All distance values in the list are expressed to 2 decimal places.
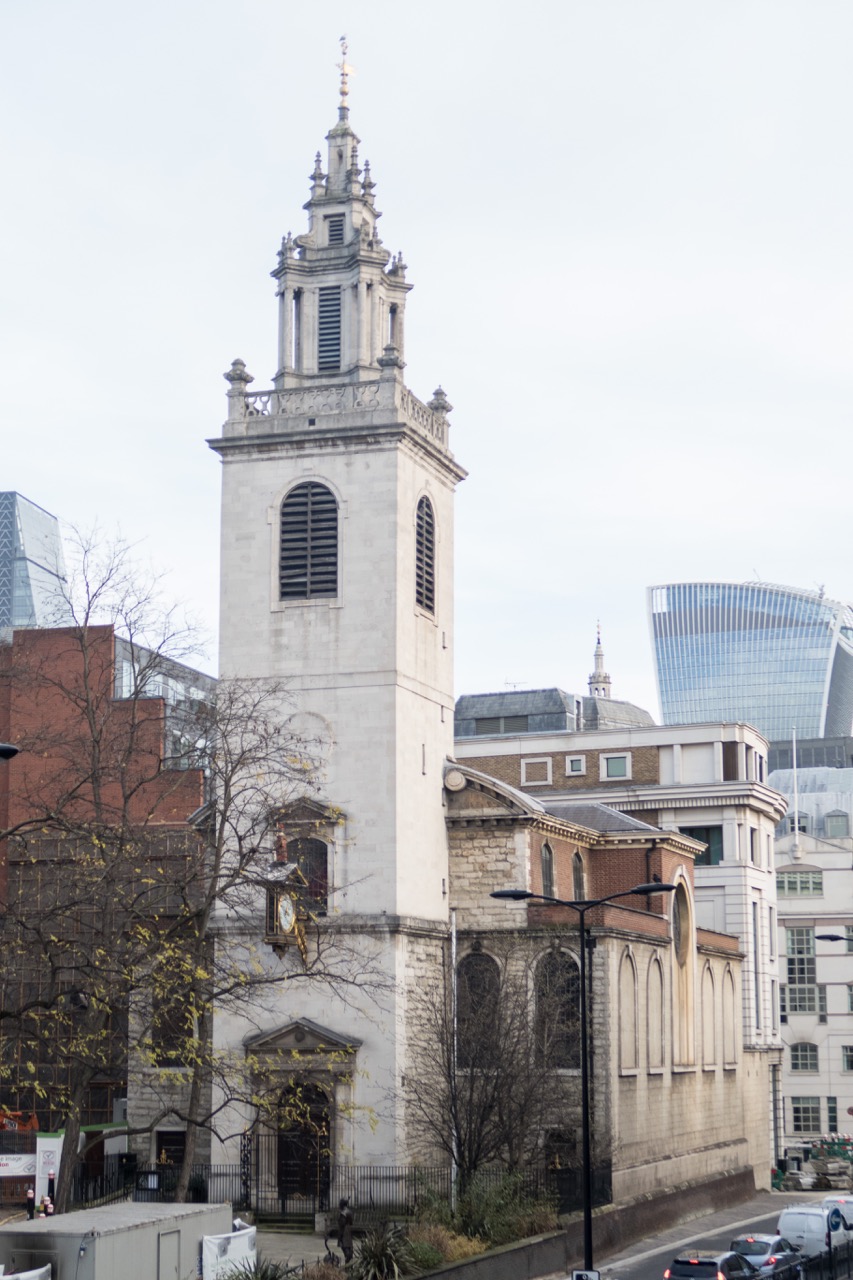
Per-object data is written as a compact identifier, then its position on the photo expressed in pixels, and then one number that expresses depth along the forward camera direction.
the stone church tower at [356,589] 54.72
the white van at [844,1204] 53.41
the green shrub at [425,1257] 38.69
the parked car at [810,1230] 48.56
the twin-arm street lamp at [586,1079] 35.41
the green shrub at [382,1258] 37.34
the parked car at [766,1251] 42.09
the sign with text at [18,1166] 49.22
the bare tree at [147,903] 37.09
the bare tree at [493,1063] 49.19
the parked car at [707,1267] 37.94
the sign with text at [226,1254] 33.09
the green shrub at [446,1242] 40.88
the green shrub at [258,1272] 33.41
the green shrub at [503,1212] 43.88
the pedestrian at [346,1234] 40.56
